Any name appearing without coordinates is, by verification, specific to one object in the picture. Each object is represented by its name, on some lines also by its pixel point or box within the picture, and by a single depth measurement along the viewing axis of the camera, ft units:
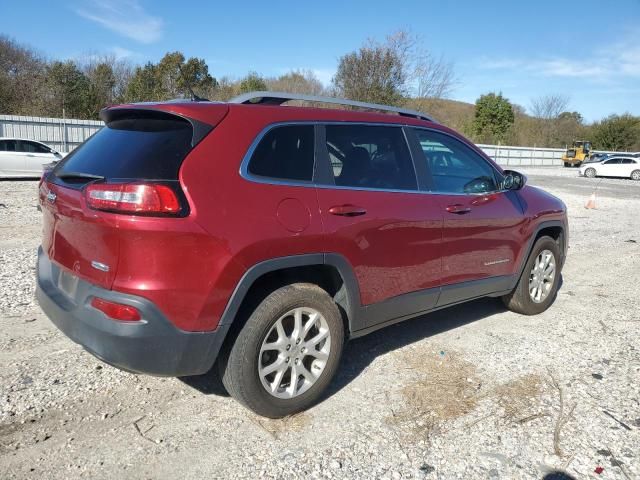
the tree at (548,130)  190.49
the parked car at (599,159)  113.09
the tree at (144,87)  94.48
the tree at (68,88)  92.53
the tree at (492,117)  172.14
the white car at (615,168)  105.61
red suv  8.30
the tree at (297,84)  129.00
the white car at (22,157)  52.44
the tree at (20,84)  91.04
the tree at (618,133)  185.85
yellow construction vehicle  154.71
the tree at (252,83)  114.93
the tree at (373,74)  81.41
